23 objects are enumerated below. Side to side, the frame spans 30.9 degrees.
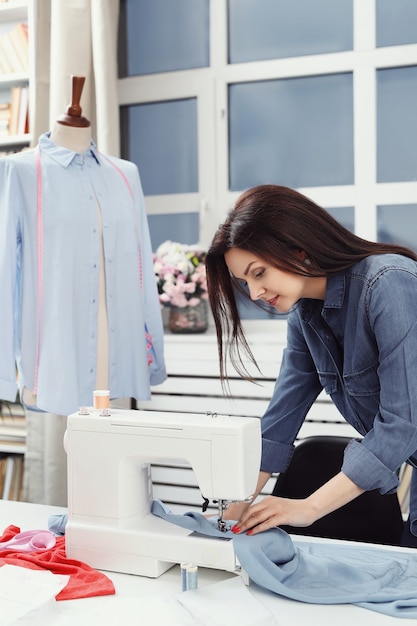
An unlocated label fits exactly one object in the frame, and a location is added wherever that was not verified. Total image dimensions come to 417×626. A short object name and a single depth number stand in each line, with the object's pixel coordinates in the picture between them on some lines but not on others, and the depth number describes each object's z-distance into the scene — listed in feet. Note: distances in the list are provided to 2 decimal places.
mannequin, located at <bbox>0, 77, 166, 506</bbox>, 7.77
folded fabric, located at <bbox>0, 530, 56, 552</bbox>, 4.96
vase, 10.93
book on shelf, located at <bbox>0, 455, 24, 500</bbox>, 11.54
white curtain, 10.84
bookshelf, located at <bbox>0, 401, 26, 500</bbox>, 11.27
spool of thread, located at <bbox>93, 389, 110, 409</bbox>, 5.04
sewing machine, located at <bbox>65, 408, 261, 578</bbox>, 4.51
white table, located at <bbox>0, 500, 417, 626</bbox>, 3.98
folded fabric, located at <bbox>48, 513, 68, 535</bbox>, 5.37
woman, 4.59
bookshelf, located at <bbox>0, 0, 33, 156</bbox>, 11.19
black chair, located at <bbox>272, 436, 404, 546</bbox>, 6.46
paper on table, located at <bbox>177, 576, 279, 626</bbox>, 3.94
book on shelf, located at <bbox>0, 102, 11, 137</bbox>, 11.34
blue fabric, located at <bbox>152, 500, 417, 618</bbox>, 4.22
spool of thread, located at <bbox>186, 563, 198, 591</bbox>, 4.32
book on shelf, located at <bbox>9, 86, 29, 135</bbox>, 11.34
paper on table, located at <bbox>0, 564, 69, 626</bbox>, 3.90
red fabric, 4.35
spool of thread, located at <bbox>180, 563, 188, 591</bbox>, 4.34
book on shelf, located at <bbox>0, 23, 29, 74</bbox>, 11.23
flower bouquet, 10.68
